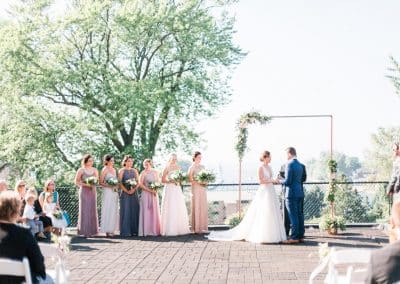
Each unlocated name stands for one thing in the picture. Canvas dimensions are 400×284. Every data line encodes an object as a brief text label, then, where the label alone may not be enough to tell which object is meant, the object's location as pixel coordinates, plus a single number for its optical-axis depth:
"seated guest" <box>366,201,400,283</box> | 4.86
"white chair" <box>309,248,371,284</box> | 5.34
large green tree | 32.19
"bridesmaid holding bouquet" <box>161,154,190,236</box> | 16.42
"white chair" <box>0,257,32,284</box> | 4.93
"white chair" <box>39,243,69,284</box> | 5.79
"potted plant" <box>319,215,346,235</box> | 16.50
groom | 14.41
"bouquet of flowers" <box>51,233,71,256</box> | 6.73
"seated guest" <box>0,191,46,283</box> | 5.45
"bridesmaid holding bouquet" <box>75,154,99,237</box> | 16.15
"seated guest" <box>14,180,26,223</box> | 14.52
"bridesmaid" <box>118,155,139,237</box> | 16.34
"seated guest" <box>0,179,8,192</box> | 13.54
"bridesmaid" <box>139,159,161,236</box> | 16.34
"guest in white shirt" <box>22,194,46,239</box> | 14.25
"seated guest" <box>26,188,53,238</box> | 15.01
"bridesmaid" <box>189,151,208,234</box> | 16.69
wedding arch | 17.39
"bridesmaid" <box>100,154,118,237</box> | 16.36
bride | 14.74
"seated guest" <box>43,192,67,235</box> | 15.13
